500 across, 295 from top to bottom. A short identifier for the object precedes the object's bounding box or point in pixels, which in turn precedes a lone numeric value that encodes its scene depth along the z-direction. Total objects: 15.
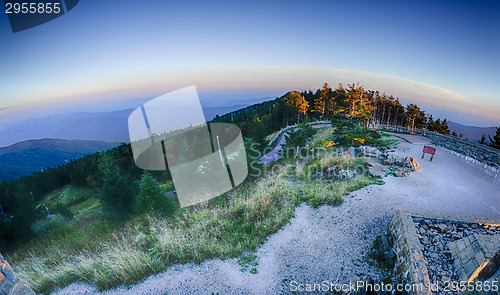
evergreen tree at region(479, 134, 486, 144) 37.51
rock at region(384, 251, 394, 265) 5.76
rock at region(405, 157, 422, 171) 11.65
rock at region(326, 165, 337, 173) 12.08
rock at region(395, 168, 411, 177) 10.91
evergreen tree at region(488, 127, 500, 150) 29.57
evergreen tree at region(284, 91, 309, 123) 45.28
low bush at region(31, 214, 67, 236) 13.65
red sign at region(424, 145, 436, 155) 13.13
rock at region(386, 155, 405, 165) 12.15
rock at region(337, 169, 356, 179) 11.18
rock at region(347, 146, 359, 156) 14.99
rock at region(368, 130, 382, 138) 22.74
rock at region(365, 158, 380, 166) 12.38
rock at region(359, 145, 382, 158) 13.81
